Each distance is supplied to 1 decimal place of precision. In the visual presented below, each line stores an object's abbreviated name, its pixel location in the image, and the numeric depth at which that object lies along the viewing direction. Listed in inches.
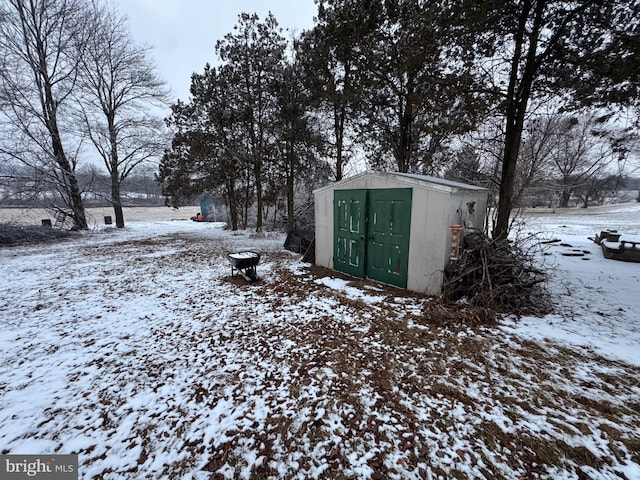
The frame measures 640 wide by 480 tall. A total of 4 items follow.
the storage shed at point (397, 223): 190.7
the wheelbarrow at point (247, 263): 236.1
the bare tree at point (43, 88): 444.8
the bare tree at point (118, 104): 551.8
